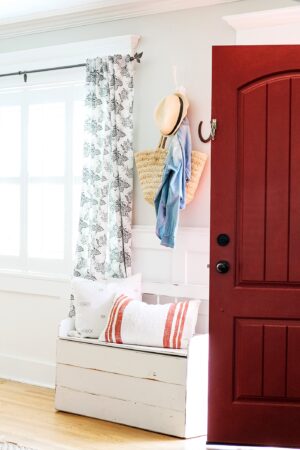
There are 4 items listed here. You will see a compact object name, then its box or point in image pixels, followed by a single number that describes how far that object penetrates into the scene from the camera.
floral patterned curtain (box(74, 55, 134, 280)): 4.02
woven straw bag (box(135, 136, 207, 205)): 3.80
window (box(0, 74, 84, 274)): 4.34
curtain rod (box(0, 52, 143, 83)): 4.02
